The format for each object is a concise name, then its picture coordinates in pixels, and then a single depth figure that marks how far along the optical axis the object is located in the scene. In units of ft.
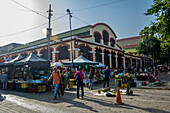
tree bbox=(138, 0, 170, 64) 36.94
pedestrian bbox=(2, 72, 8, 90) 46.41
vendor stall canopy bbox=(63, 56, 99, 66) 57.52
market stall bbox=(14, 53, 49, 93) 38.55
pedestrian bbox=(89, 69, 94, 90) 41.51
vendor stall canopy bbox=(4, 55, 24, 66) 47.09
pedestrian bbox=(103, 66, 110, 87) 41.63
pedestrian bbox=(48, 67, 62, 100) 27.27
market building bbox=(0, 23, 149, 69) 78.69
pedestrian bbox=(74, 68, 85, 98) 28.81
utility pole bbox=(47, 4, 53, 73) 50.23
